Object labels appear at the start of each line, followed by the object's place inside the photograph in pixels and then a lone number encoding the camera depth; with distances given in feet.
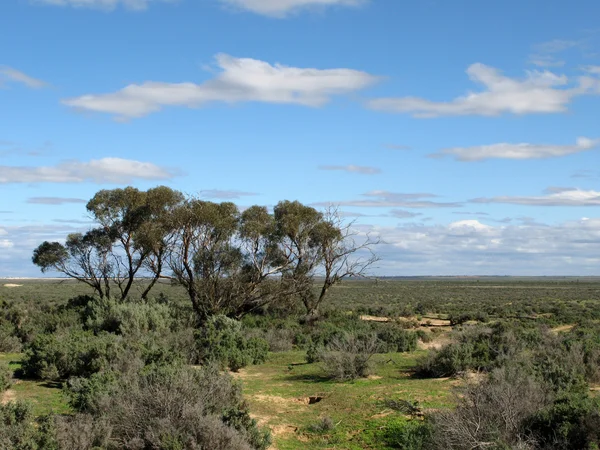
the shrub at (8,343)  69.97
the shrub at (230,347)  58.18
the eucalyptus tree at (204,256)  89.40
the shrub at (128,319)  72.95
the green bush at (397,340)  72.36
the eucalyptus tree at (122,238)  93.08
